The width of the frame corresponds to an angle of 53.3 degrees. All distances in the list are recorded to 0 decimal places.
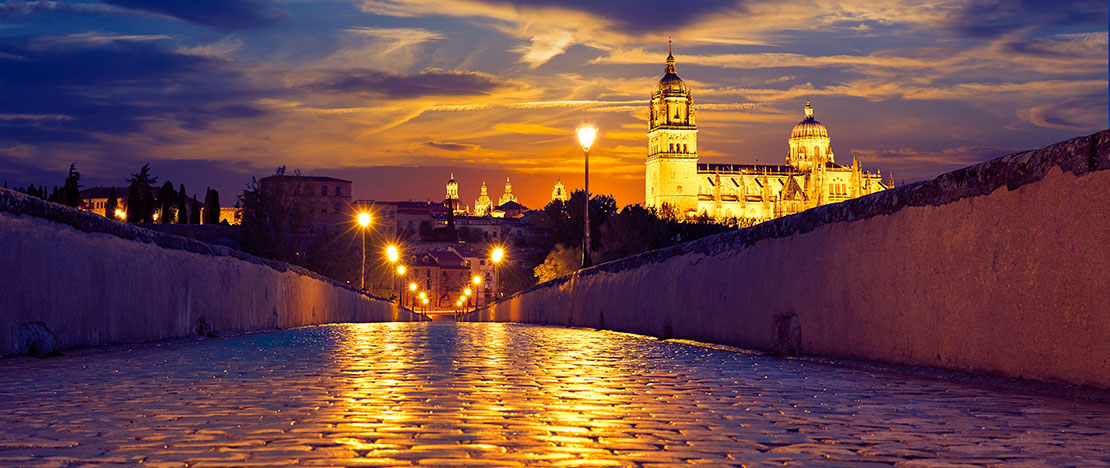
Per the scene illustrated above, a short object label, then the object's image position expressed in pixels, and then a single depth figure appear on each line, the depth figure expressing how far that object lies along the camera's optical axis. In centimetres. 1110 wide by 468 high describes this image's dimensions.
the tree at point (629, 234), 9525
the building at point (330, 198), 16762
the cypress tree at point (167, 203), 12331
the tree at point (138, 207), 11706
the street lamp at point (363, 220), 4564
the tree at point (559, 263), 9644
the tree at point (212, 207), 12450
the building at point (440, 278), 15988
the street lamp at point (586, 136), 2697
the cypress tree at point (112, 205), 12650
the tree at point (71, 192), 11725
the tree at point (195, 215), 13185
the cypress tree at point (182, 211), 12244
